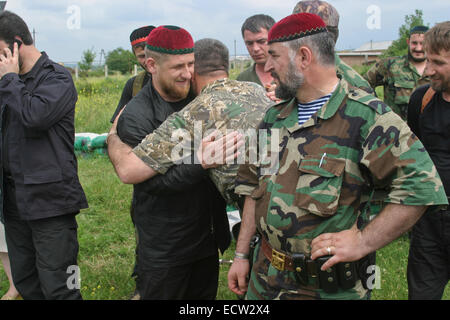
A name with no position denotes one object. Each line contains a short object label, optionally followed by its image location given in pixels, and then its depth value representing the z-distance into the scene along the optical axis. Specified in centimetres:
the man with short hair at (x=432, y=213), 276
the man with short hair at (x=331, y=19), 290
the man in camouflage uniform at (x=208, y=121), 231
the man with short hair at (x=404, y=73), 525
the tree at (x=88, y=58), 3359
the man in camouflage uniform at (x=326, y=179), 171
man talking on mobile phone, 286
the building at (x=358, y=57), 3316
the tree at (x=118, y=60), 4134
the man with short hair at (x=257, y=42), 396
